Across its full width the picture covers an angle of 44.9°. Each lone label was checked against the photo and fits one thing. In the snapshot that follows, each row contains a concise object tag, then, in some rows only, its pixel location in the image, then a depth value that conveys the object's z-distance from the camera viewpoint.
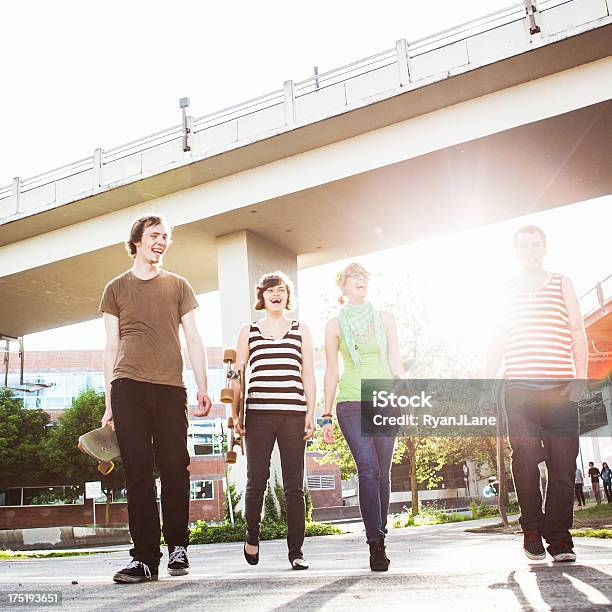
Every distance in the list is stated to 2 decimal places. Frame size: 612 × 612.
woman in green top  4.57
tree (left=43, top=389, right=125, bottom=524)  37.44
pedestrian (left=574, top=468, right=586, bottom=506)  23.45
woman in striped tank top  4.75
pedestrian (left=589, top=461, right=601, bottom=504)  24.39
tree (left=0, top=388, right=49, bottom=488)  37.66
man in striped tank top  4.33
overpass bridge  14.00
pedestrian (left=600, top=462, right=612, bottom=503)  23.58
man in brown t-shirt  4.20
